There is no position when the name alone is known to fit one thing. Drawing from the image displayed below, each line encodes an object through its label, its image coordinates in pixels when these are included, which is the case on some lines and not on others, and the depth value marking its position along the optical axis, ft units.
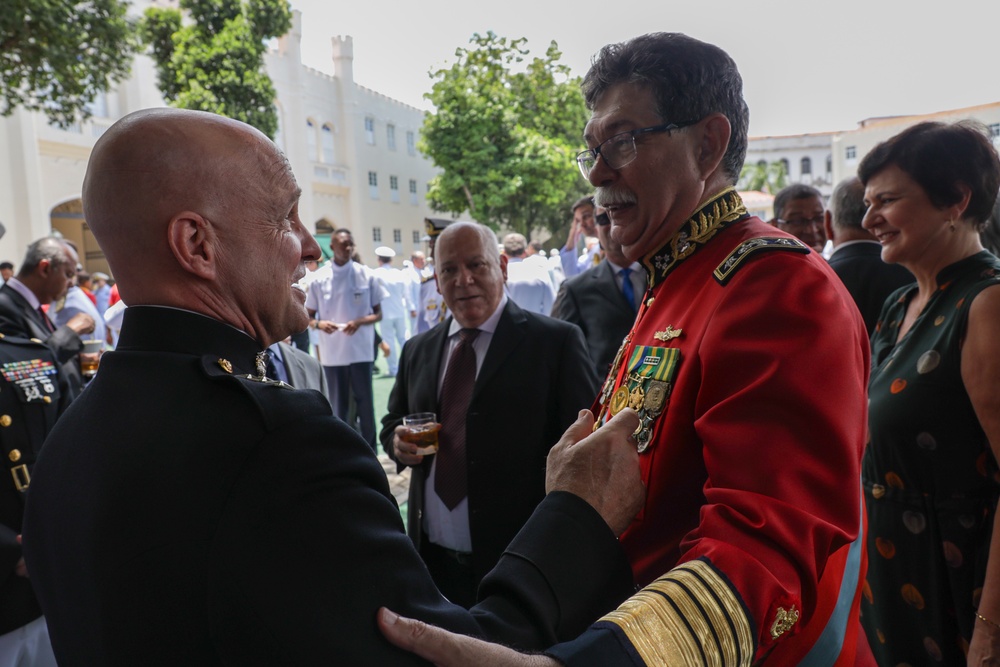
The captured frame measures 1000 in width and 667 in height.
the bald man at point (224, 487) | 3.28
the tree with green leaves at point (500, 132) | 92.73
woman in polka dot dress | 6.85
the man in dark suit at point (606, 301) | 14.67
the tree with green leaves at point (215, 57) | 71.61
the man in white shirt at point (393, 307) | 42.78
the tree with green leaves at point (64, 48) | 35.91
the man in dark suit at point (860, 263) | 12.33
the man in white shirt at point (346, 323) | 24.84
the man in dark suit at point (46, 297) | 12.41
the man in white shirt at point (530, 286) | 29.04
